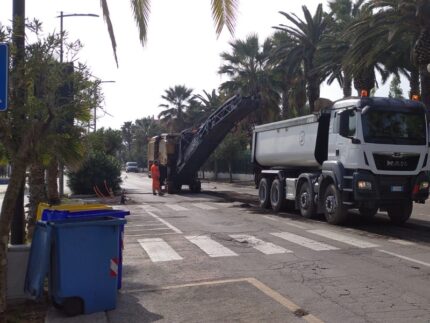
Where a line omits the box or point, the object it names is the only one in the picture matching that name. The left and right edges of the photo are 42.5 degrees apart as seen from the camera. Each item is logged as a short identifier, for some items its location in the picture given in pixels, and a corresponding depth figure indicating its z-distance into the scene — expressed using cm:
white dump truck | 1262
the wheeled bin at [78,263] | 579
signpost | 515
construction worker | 2677
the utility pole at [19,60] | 566
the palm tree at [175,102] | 6900
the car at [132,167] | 8912
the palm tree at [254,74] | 3956
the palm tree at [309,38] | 3500
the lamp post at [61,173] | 1982
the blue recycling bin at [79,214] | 594
